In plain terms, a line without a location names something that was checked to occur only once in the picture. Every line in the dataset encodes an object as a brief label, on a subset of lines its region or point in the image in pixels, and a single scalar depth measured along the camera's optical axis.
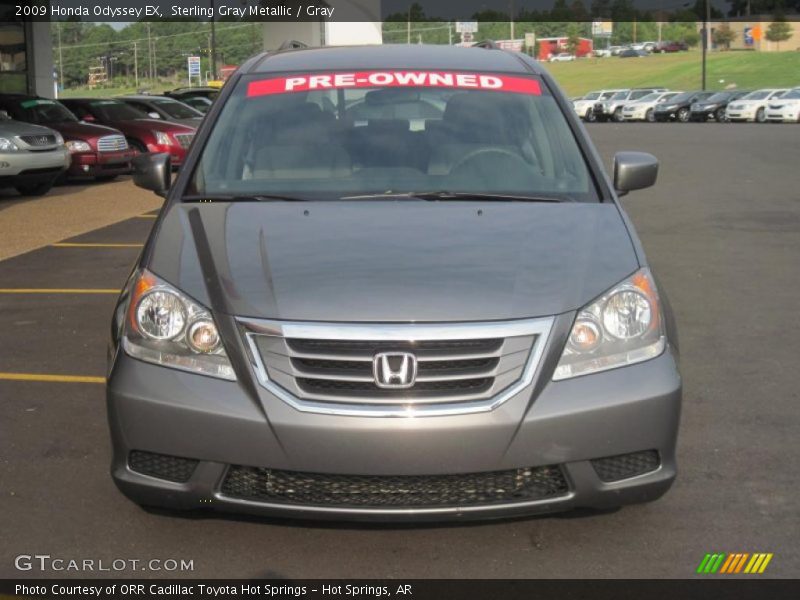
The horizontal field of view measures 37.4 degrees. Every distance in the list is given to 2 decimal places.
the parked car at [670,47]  136.62
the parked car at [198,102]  27.92
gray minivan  3.68
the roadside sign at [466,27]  101.06
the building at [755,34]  127.31
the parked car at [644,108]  57.94
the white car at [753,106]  50.25
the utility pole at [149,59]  96.74
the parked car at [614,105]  60.06
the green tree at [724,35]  133.88
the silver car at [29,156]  16.66
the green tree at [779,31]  124.88
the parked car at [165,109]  23.95
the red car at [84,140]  19.84
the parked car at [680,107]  55.66
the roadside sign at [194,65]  51.62
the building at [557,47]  148.25
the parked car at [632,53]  128.00
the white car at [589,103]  61.62
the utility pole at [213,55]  52.33
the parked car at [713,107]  53.91
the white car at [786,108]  48.25
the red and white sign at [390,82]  5.44
